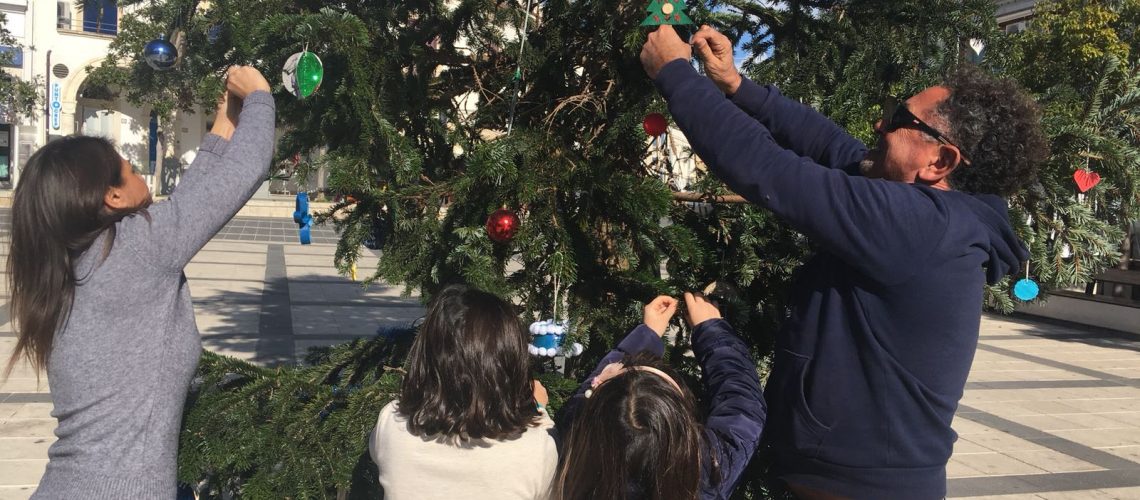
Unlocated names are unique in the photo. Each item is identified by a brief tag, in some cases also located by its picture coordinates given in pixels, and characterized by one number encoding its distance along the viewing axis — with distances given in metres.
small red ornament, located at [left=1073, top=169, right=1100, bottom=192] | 2.29
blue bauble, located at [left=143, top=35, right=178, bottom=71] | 2.78
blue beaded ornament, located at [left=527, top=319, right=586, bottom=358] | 2.10
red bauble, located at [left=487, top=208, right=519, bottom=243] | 2.12
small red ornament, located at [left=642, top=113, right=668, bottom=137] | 2.42
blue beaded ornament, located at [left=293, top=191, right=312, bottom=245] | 3.04
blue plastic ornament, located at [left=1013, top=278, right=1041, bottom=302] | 2.40
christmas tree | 2.24
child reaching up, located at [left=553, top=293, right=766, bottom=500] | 1.71
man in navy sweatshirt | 1.51
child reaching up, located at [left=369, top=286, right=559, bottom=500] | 1.85
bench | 12.85
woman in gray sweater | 1.60
